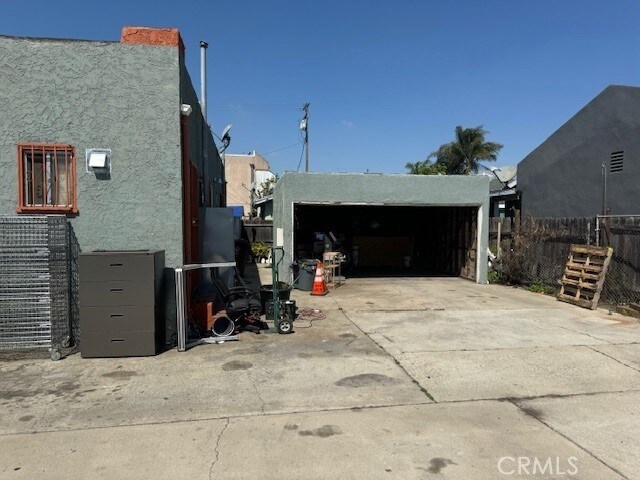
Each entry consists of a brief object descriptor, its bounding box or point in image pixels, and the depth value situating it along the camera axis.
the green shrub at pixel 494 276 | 14.47
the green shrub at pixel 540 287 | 12.27
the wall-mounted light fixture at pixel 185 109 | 7.00
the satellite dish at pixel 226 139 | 15.88
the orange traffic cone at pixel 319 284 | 11.84
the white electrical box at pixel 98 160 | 6.52
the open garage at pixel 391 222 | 13.37
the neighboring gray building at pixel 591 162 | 14.36
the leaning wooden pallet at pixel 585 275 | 10.09
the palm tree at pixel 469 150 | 41.47
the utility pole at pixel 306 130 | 27.76
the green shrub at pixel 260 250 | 21.34
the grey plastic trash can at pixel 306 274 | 12.27
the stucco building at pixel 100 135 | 6.49
